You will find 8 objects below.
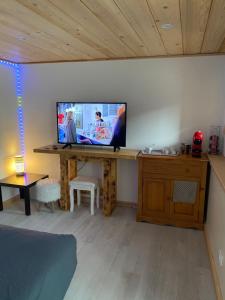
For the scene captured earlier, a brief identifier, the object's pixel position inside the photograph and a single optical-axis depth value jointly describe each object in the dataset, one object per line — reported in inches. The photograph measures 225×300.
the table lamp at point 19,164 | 150.8
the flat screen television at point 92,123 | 129.7
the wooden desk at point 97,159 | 128.6
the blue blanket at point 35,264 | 54.4
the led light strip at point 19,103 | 151.8
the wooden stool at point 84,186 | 135.9
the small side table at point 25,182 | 133.7
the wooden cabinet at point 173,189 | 117.8
